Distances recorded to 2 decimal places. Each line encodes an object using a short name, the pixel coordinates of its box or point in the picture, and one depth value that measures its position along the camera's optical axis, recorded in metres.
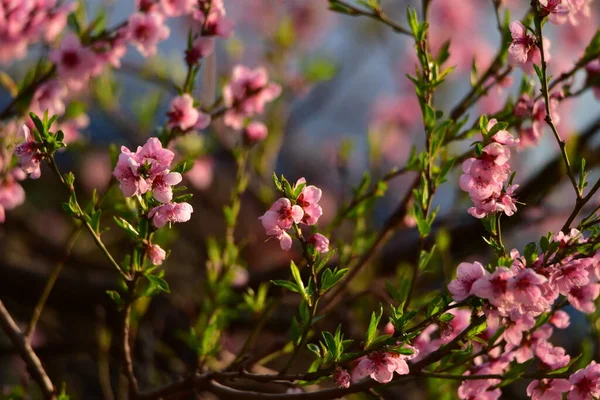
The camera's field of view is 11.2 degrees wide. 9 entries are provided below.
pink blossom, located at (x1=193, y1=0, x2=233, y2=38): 2.36
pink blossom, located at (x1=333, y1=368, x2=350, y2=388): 2.15
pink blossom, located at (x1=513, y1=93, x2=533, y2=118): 2.33
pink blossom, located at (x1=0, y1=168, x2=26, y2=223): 2.41
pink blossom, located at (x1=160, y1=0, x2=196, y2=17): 2.43
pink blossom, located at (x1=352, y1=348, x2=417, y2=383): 2.15
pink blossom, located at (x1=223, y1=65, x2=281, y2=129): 2.47
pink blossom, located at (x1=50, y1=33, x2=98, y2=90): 2.44
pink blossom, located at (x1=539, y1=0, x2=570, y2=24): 2.18
